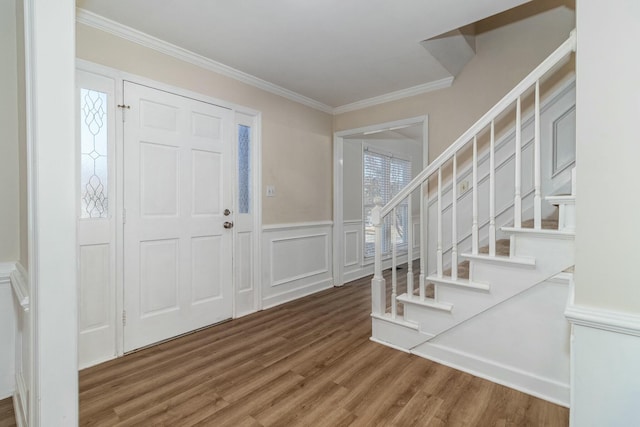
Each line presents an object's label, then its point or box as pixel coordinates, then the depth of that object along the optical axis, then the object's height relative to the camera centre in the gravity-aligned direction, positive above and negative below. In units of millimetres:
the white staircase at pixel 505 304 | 1719 -612
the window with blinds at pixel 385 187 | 4918 +383
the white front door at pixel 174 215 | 2320 -48
